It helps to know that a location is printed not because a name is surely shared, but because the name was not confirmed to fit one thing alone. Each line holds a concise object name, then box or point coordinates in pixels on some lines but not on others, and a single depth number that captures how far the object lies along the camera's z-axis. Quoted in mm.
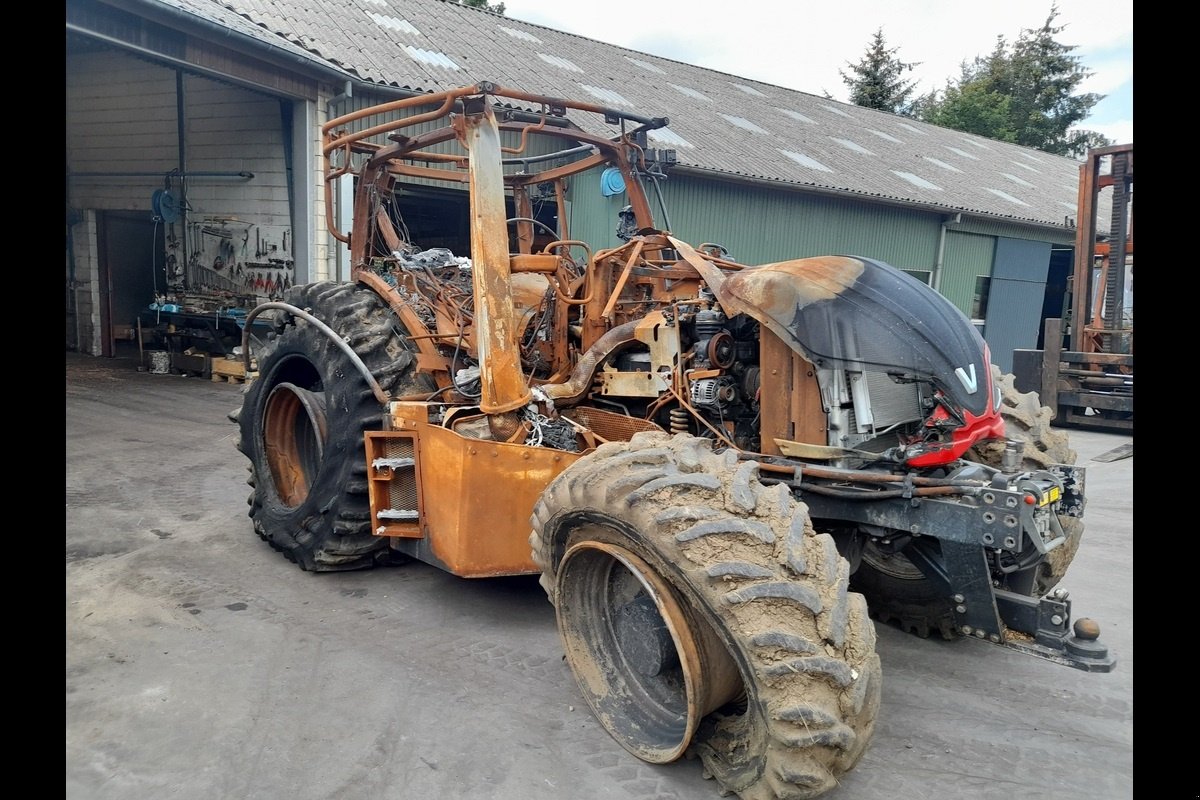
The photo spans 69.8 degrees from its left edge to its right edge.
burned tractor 2822
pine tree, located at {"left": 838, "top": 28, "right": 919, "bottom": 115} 41188
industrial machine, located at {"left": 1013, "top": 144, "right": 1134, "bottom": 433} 10742
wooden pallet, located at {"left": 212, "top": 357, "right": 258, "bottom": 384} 12656
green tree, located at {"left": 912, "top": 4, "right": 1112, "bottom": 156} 39438
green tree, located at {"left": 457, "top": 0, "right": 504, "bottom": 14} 31156
